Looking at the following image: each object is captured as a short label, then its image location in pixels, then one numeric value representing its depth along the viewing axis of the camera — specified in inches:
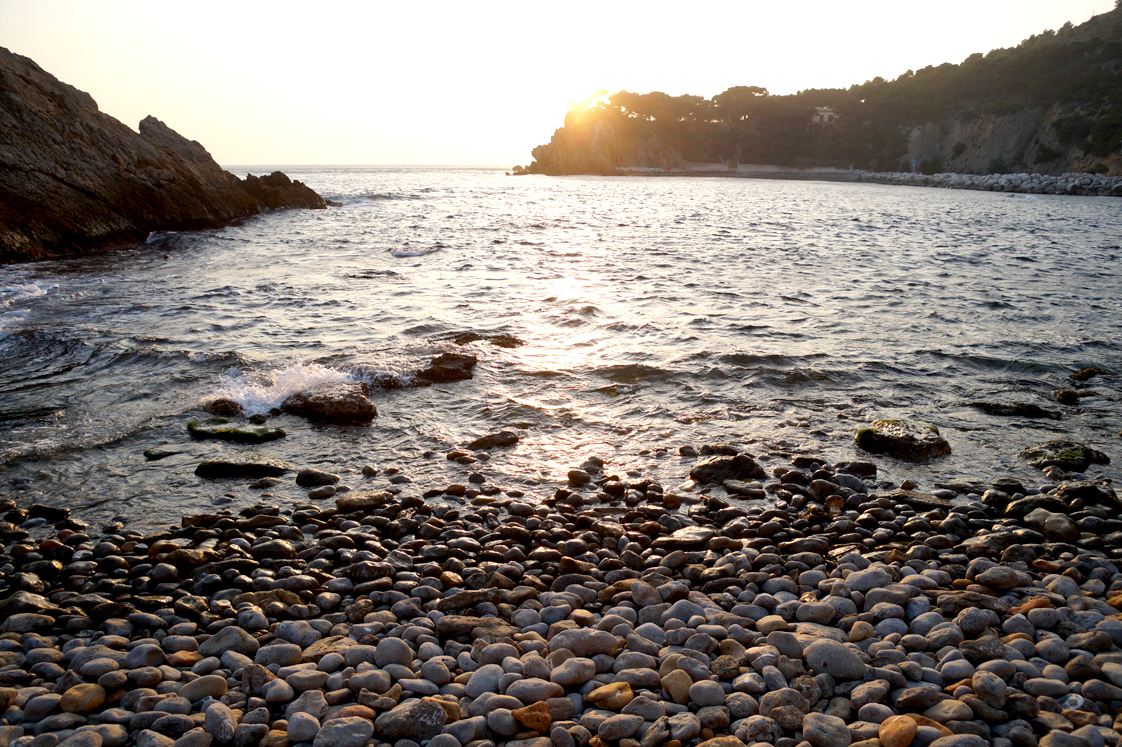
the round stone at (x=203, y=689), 114.6
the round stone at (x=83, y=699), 109.9
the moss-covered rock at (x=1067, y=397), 289.6
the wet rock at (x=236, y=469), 223.8
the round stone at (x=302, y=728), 105.3
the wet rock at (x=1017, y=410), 273.3
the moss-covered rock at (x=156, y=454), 235.6
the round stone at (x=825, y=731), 102.8
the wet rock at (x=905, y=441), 233.8
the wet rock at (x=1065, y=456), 219.5
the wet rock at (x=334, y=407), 274.5
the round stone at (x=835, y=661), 118.8
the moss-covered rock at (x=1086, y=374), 317.7
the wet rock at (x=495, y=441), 248.8
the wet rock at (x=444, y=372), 328.5
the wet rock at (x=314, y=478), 216.5
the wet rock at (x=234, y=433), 254.8
